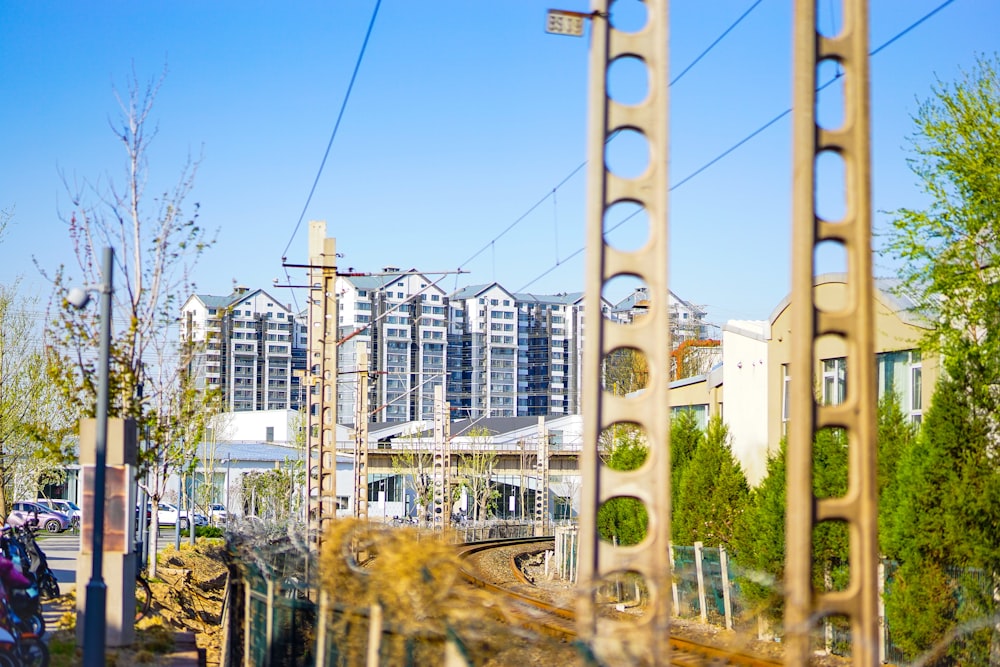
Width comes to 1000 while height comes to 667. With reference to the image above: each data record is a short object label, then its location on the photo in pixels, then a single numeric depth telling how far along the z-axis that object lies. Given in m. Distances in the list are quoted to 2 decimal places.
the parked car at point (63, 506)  62.72
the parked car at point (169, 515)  65.50
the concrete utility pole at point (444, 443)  50.97
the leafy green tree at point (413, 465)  76.62
